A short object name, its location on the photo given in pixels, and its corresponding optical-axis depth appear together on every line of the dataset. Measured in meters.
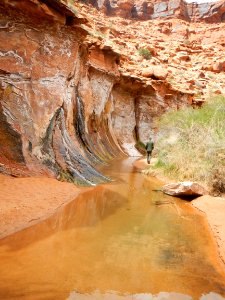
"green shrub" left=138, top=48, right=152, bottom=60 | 32.56
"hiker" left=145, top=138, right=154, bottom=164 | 15.43
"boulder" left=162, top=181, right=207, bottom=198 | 8.10
